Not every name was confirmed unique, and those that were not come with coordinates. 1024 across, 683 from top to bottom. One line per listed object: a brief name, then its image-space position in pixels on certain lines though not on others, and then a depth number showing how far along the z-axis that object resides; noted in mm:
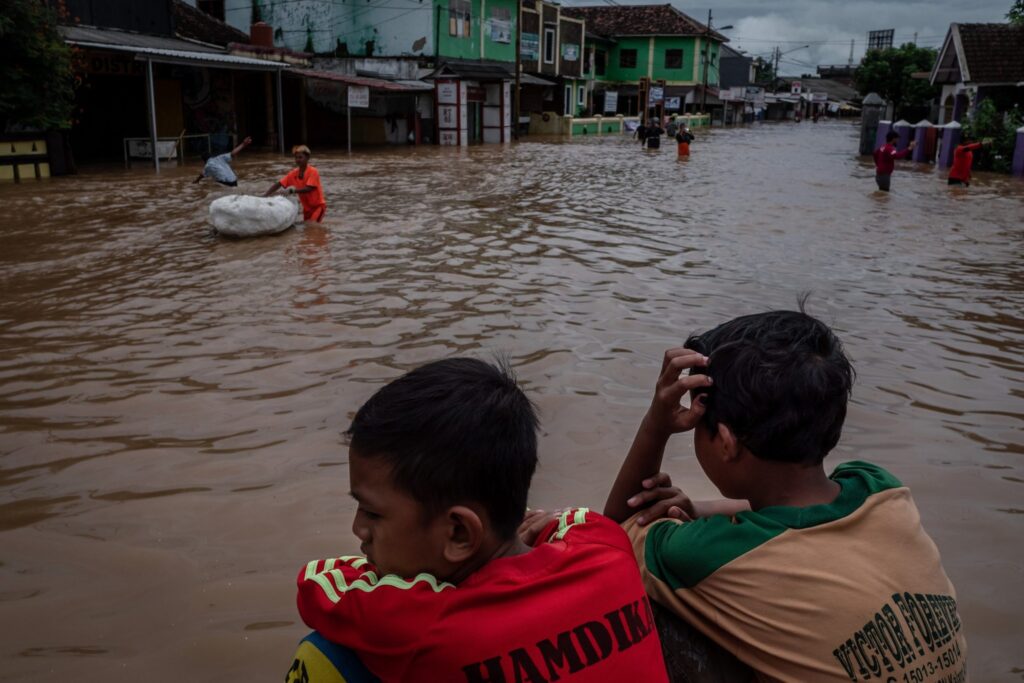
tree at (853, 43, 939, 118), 56688
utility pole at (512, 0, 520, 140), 35006
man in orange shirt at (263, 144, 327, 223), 10719
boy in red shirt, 1392
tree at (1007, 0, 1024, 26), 15336
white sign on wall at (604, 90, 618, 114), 51906
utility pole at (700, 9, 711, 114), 56844
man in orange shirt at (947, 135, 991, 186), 17891
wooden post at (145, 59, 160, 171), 18297
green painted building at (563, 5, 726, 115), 56875
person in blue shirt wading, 15000
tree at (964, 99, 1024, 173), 23469
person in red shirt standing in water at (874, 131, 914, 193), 16344
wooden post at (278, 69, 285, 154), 23694
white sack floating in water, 10156
